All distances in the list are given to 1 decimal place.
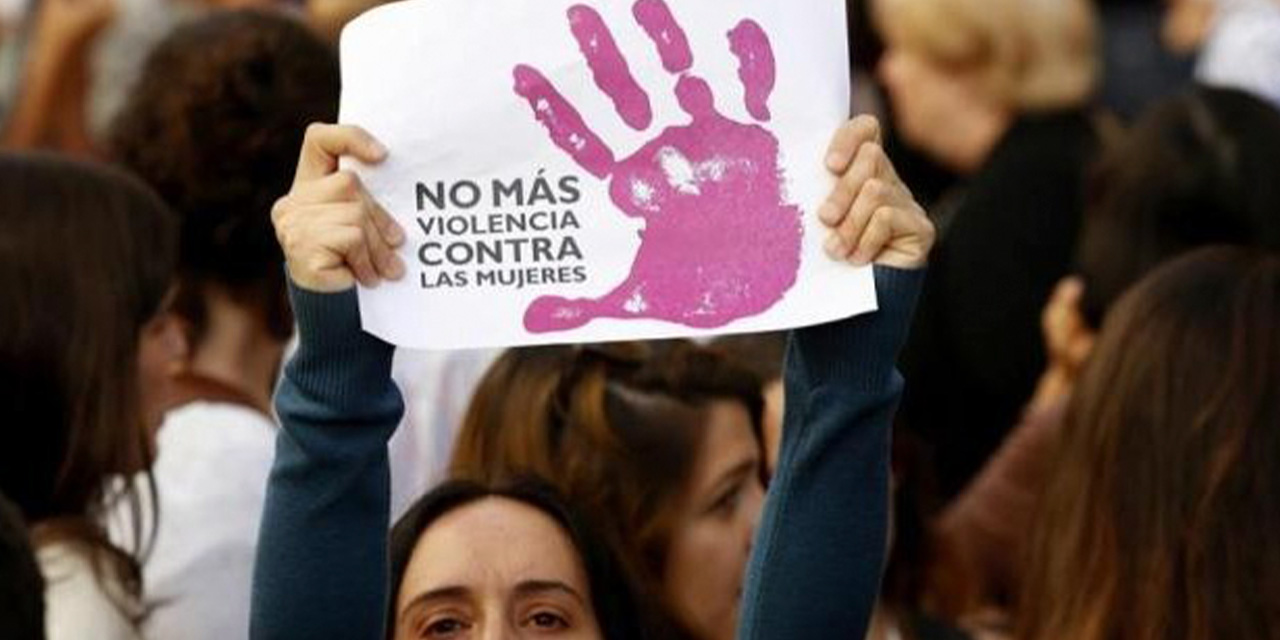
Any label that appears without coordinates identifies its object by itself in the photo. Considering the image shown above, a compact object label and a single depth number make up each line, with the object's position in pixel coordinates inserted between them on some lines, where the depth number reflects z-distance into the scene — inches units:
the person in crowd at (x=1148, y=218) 433.1
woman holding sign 271.8
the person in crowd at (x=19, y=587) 250.4
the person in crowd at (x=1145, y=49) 634.8
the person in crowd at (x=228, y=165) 403.1
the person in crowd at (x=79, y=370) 337.5
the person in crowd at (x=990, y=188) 501.3
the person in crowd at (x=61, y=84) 624.9
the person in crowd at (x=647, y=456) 359.7
